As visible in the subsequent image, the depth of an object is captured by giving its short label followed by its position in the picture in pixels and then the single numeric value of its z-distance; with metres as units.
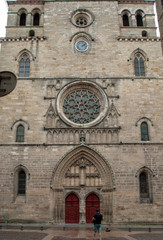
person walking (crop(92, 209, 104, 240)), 8.79
